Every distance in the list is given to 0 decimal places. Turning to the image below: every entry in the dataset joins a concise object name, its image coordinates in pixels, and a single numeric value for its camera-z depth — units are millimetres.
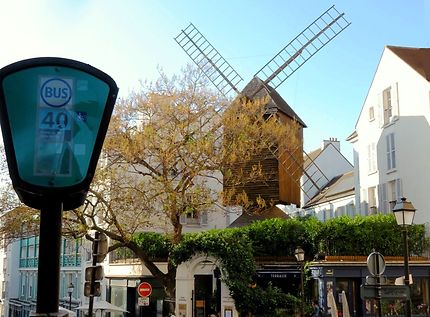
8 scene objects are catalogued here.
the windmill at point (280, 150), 34781
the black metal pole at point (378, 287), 11820
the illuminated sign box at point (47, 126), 3059
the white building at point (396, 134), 31031
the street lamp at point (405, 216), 13788
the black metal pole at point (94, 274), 14394
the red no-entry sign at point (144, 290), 23109
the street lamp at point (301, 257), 25623
